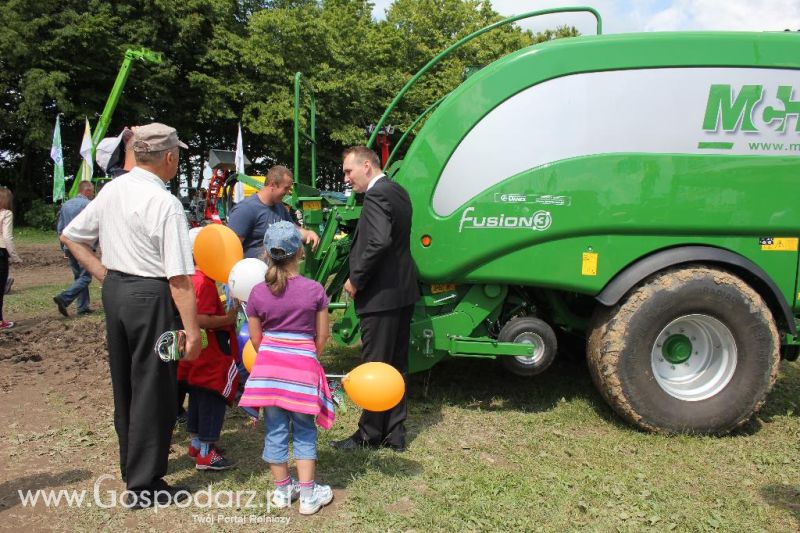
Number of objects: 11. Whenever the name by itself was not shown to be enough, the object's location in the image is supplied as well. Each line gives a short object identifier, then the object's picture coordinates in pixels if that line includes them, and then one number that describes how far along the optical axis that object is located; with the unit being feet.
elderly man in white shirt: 9.47
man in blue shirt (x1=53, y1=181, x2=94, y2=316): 24.88
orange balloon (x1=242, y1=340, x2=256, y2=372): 11.28
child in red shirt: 11.33
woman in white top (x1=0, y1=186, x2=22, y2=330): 22.67
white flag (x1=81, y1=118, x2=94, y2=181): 45.33
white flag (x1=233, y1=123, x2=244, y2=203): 43.92
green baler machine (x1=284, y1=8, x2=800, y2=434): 12.35
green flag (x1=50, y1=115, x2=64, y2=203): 52.80
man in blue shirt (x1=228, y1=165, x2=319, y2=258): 15.65
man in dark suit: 11.73
